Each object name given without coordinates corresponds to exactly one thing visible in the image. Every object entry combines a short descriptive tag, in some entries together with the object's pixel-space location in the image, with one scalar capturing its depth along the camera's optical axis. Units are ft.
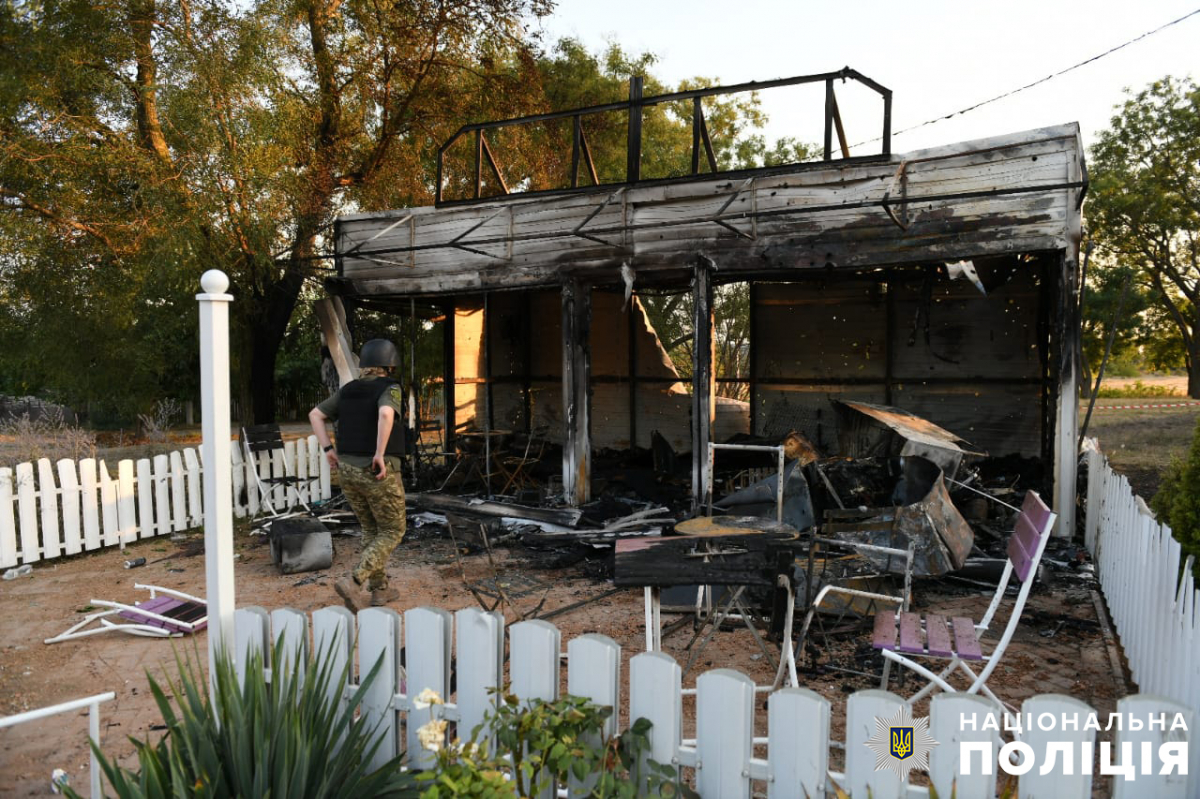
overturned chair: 18.66
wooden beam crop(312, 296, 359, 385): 39.70
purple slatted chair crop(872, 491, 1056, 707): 12.37
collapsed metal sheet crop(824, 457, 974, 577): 20.63
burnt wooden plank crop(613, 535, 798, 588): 12.37
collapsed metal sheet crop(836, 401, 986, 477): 25.57
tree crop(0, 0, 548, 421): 35.73
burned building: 28.22
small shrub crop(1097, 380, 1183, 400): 127.19
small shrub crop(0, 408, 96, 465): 34.06
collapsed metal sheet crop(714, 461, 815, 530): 25.98
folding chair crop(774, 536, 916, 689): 12.67
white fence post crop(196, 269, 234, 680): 9.69
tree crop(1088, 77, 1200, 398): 84.53
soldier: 21.06
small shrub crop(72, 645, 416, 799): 8.18
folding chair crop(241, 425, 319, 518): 33.35
